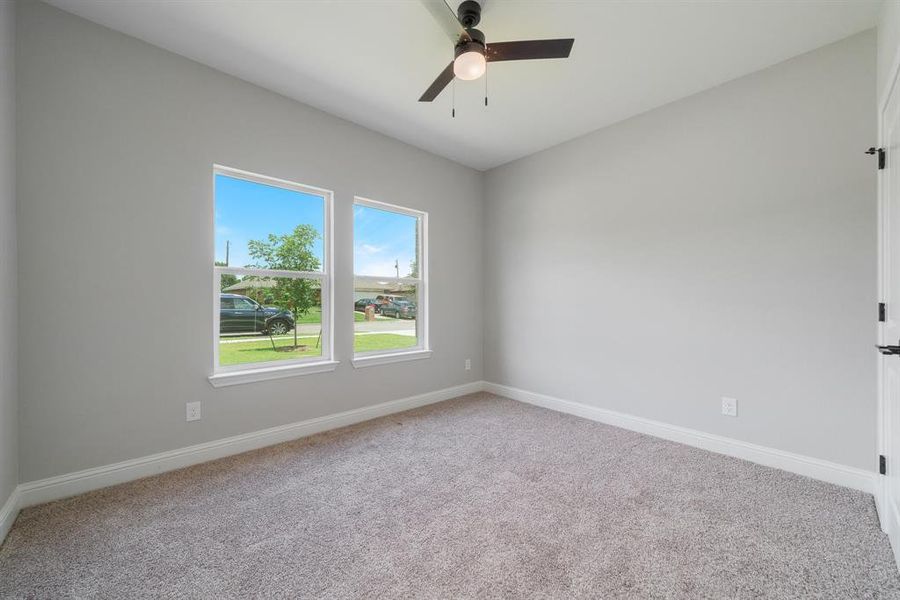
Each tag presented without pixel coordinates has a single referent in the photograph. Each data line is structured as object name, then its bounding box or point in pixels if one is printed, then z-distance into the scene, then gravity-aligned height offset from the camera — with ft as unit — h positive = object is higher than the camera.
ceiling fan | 5.89 +4.24
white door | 5.50 -0.17
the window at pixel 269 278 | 9.09 +0.55
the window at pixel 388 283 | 11.66 +0.51
